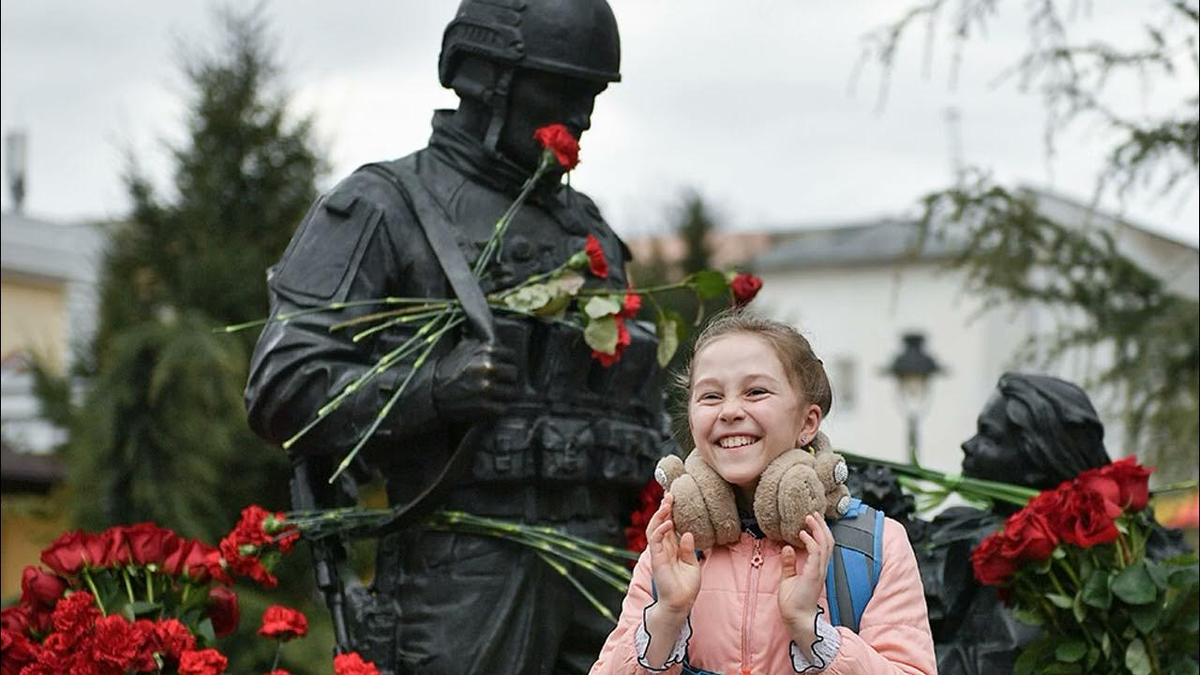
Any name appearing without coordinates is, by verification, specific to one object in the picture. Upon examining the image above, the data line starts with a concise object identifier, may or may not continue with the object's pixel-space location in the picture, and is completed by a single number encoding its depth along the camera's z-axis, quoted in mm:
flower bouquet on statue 5727
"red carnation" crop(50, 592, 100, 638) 5695
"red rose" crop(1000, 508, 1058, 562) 5934
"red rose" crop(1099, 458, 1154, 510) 6121
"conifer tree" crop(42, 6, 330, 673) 13266
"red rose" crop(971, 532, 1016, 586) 6000
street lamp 20938
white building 40438
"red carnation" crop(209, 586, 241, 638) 6129
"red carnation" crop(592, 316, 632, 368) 5840
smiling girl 3768
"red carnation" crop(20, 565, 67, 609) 5980
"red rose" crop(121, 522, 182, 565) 5988
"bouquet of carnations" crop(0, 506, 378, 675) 5785
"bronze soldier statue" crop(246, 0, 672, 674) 5652
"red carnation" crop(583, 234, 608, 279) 5949
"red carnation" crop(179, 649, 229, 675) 5637
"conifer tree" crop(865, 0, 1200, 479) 10492
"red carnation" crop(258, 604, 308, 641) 5883
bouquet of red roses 5961
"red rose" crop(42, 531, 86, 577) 5941
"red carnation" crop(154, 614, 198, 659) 5723
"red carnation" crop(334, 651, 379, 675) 5344
